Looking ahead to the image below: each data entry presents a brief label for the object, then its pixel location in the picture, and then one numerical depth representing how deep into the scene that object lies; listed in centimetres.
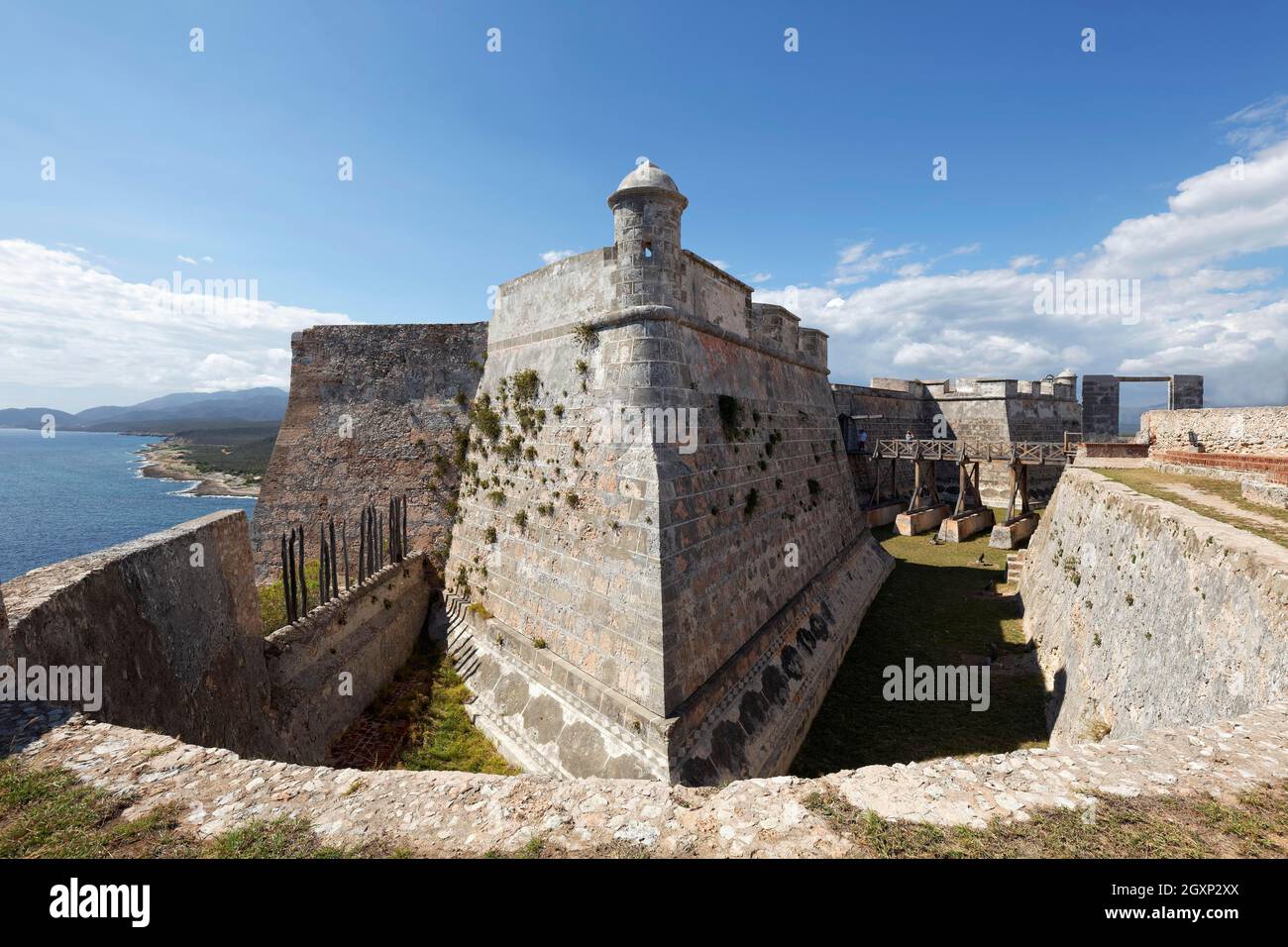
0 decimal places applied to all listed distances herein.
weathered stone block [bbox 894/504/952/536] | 2536
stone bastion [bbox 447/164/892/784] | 788
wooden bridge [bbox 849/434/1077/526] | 2348
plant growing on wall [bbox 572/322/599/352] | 948
